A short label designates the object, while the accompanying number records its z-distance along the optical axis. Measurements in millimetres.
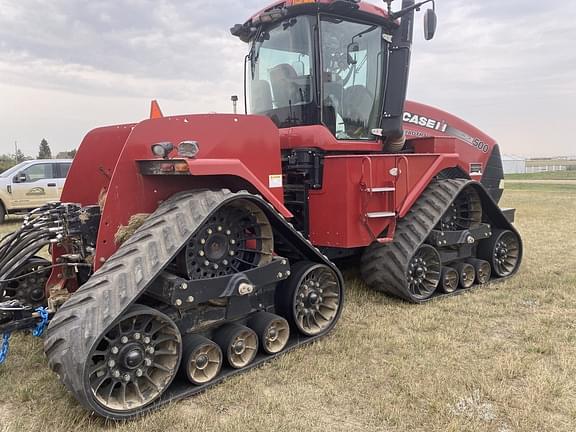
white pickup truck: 12766
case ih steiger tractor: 3070
